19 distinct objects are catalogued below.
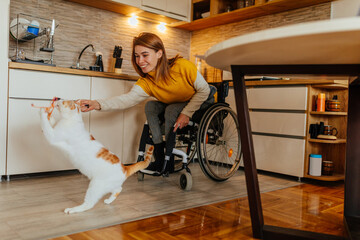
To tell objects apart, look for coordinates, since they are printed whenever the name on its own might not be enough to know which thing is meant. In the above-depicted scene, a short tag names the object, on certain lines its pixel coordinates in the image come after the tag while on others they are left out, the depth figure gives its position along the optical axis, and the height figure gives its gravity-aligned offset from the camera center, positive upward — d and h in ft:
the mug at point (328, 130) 7.75 -0.41
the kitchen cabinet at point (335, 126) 7.77 -0.37
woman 6.70 +0.40
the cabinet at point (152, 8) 9.85 +3.13
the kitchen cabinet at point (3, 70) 6.65 +0.63
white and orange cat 4.80 -0.70
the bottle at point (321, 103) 7.63 +0.22
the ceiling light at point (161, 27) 12.03 +2.98
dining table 2.27 +0.51
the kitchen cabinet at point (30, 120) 6.86 -0.40
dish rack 7.80 +1.67
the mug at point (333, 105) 7.68 +0.18
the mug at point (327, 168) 7.69 -1.31
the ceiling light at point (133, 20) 11.16 +2.96
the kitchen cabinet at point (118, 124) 8.08 -0.49
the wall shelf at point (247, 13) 9.44 +3.14
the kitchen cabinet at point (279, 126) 7.81 -0.39
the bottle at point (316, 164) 7.63 -1.22
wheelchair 6.55 -0.64
